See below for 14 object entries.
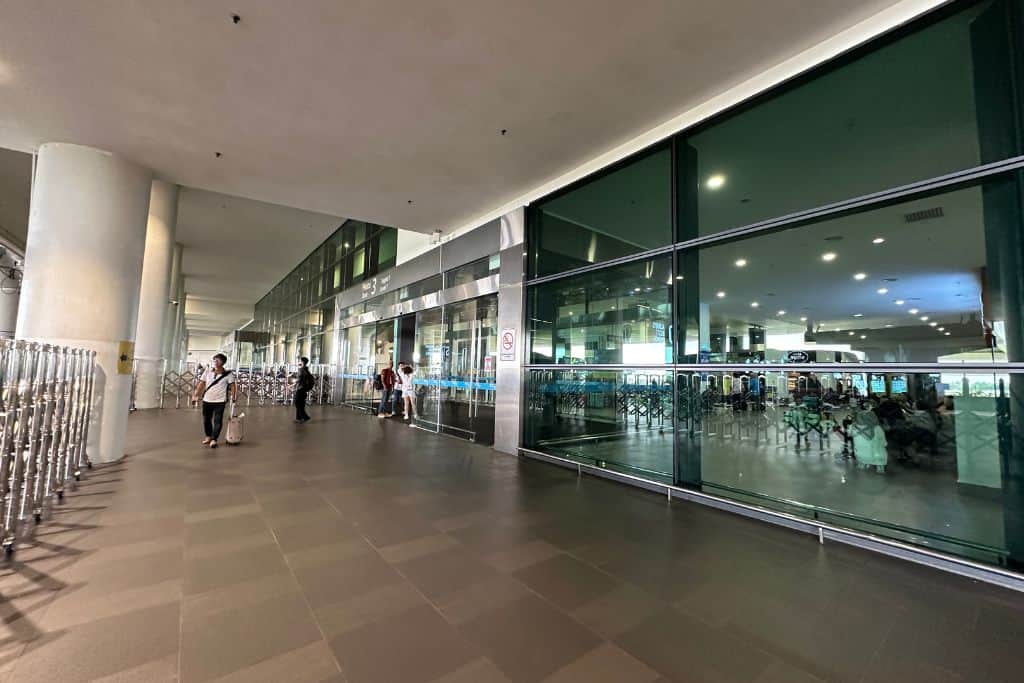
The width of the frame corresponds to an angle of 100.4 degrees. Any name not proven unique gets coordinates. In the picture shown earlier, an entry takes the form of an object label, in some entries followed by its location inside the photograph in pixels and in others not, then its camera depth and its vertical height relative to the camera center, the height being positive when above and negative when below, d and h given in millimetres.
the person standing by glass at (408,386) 10297 -347
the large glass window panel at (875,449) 3092 -674
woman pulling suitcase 6660 -415
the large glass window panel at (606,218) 5238 +2230
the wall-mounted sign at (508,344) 7062 +492
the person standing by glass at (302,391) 9977 -496
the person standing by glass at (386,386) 11359 -394
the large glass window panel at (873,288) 3086 +853
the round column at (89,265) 5176 +1255
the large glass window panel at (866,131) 3139 +2268
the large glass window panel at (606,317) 5160 +818
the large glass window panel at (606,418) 5191 -611
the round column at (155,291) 10871 +2066
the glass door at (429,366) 9508 +141
